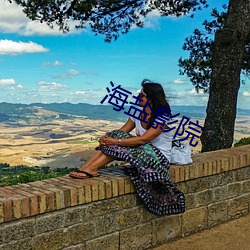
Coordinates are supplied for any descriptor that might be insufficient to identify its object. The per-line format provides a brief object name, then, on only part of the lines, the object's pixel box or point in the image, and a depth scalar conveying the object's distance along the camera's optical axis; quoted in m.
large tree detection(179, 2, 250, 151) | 6.52
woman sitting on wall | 3.27
